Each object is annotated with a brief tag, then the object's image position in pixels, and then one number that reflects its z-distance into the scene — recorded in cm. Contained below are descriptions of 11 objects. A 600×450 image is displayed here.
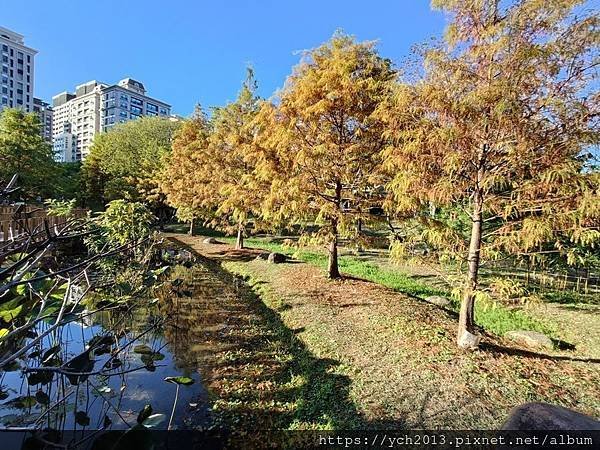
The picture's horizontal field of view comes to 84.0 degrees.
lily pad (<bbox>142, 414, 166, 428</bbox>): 165
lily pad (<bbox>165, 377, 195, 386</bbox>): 214
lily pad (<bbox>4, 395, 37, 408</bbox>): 229
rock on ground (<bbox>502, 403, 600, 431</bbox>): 295
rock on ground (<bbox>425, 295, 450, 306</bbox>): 833
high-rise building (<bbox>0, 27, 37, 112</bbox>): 5438
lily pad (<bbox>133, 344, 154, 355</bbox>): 239
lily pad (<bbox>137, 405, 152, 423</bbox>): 154
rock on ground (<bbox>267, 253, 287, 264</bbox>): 1321
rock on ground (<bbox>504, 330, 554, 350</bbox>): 586
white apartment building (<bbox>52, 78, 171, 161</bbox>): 8288
